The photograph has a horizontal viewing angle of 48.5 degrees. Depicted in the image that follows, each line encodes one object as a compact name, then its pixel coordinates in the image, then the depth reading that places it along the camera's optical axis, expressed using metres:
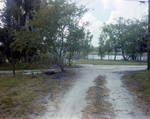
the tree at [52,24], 11.93
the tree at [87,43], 16.31
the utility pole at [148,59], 14.64
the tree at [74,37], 13.11
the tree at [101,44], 45.16
